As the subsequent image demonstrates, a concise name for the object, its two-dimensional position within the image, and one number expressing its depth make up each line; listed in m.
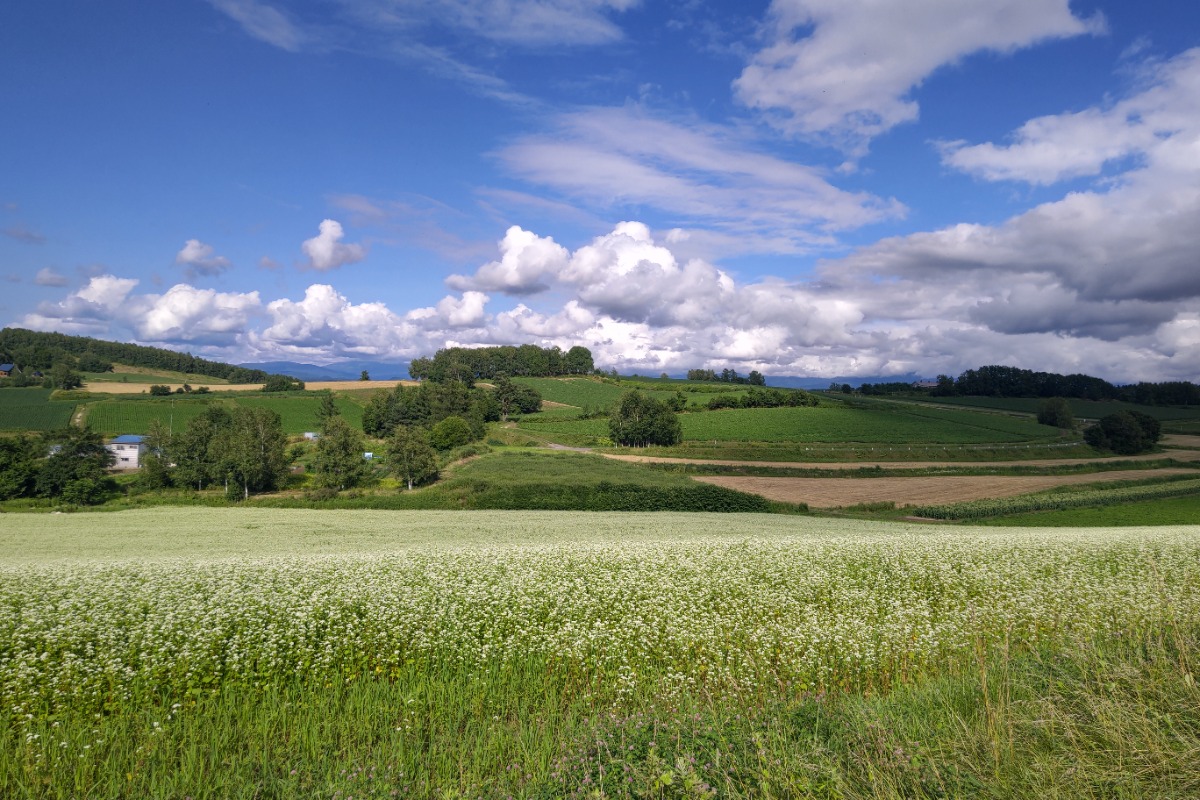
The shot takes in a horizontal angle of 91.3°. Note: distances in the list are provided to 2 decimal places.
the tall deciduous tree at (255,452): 51.16
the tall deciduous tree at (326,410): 91.77
